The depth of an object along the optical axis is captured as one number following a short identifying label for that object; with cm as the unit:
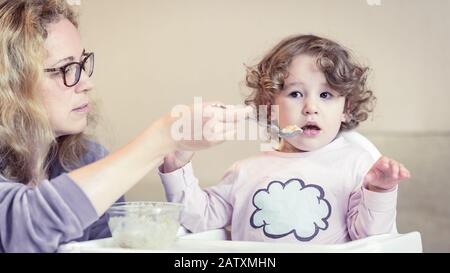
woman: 162
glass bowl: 165
